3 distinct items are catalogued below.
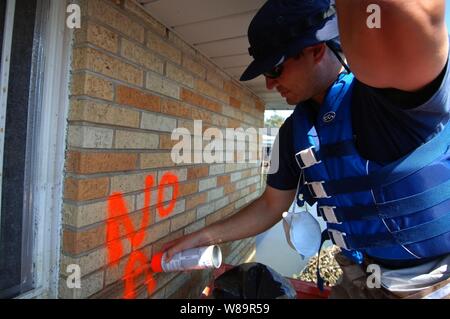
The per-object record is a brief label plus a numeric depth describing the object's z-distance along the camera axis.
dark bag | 1.74
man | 0.72
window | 1.16
